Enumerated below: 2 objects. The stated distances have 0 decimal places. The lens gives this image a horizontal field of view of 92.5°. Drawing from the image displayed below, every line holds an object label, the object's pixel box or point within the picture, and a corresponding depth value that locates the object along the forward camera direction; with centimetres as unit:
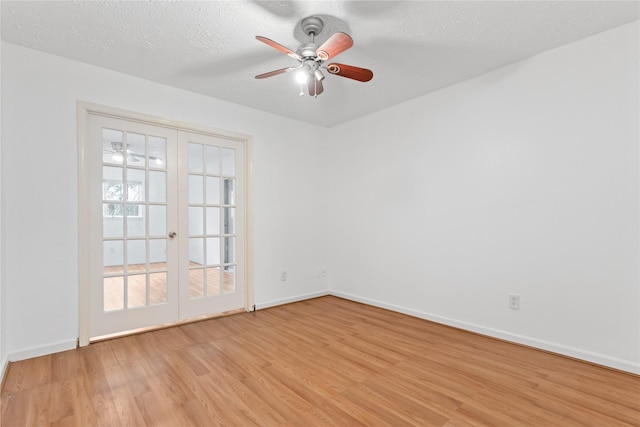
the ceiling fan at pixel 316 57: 190
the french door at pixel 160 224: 282
